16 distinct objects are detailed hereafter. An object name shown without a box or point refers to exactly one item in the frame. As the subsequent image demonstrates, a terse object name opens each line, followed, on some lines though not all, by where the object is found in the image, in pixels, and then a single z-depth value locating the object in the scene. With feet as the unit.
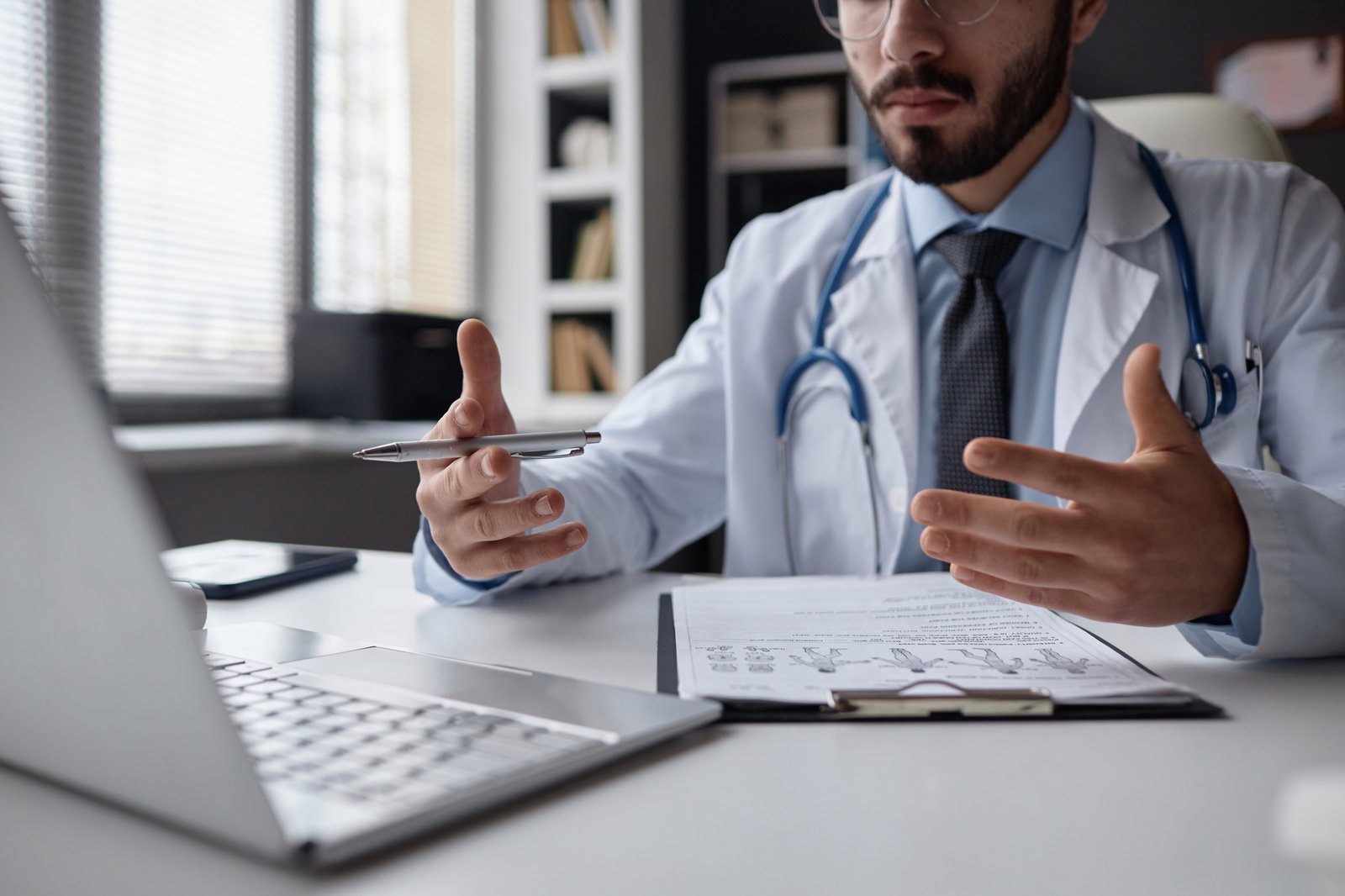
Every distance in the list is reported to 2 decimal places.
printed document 1.87
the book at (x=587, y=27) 10.80
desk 1.18
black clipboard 1.74
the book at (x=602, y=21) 10.80
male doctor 3.46
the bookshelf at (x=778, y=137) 11.84
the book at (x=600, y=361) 10.96
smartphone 2.97
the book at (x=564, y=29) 11.02
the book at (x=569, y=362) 10.93
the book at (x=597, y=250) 10.93
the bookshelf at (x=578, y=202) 10.73
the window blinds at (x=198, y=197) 7.63
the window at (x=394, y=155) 9.64
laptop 1.12
